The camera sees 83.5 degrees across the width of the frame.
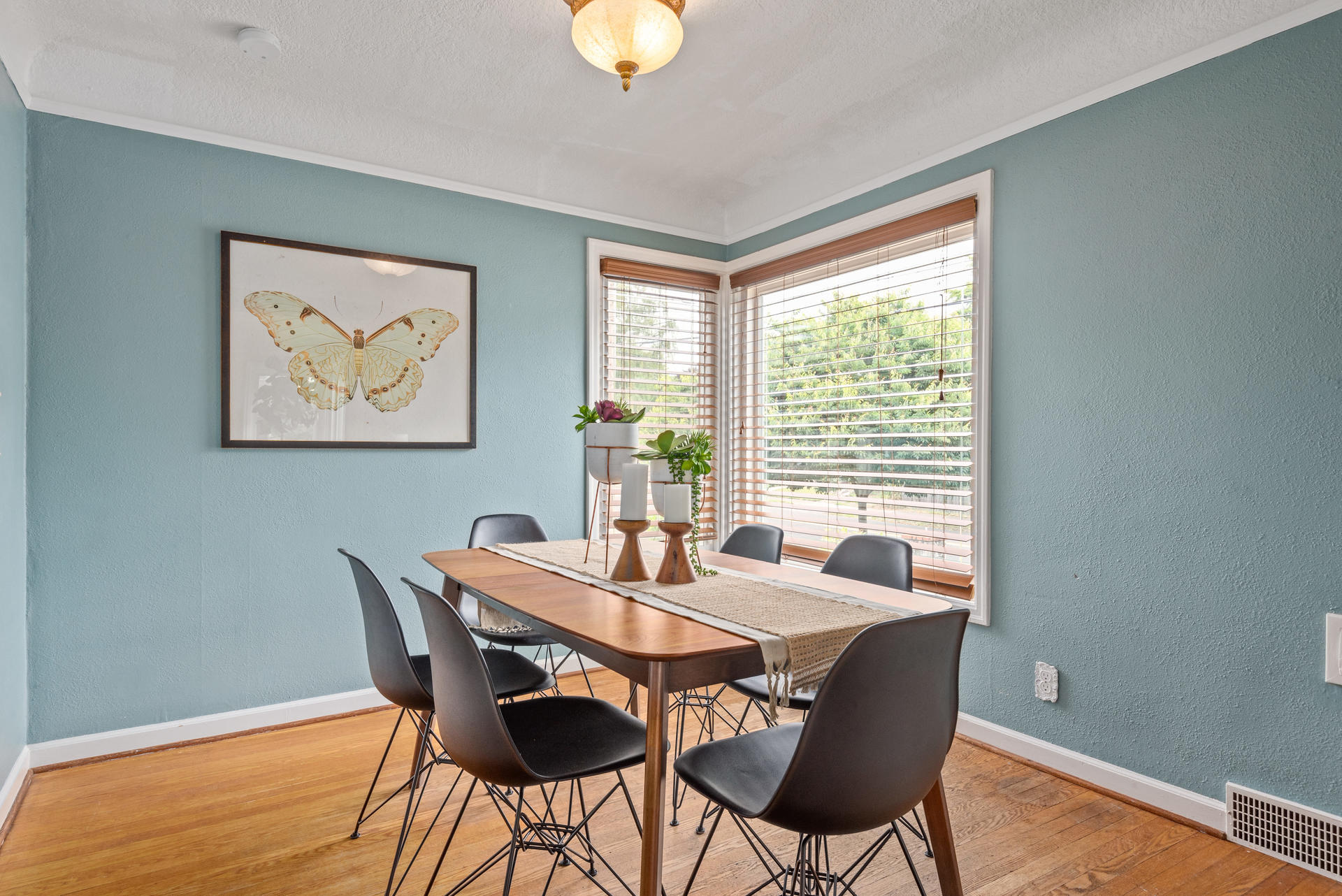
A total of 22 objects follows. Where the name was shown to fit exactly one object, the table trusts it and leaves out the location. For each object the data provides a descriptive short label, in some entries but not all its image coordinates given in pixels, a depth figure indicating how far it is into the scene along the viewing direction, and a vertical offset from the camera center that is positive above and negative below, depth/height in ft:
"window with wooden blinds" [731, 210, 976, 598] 9.96 +0.70
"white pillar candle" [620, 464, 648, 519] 6.76 -0.40
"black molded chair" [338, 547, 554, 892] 6.15 -2.08
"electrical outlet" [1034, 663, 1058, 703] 8.70 -2.77
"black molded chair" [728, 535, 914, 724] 7.82 -1.30
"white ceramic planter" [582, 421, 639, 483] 7.38 +0.00
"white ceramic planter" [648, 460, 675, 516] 6.86 -0.33
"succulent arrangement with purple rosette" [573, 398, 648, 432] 7.47 +0.31
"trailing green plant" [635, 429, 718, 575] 6.89 -0.09
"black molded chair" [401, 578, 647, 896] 4.77 -2.19
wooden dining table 4.71 -1.30
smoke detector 8.12 +4.41
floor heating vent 6.55 -3.49
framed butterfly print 9.83 +1.36
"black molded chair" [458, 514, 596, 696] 8.81 -1.25
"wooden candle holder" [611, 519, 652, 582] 6.92 -1.08
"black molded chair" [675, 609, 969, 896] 4.19 -1.73
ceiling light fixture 6.92 +3.90
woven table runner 4.87 -1.27
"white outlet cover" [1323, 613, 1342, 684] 6.56 -1.80
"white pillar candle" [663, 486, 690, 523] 6.68 -0.51
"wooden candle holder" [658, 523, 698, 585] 6.82 -1.08
